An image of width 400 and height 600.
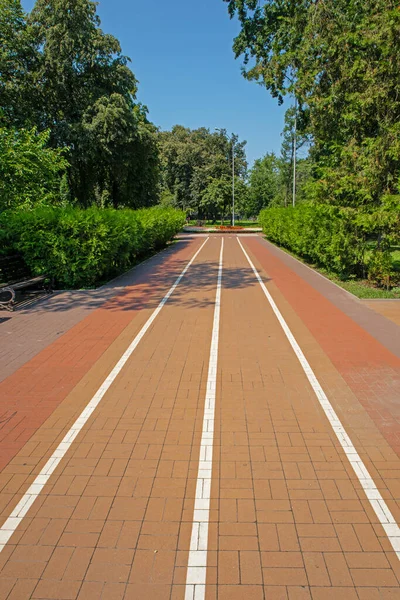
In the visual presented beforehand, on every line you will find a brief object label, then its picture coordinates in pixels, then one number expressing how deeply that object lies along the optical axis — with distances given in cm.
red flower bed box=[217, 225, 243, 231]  4550
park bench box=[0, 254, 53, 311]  1112
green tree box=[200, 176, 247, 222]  5397
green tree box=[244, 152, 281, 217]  6369
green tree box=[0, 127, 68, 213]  1609
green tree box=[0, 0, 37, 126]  2552
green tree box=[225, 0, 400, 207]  1138
